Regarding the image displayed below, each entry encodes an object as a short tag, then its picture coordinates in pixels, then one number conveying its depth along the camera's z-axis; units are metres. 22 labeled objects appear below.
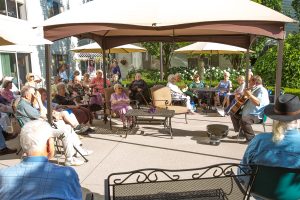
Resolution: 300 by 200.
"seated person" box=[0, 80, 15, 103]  8.16
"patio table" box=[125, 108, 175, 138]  7.40
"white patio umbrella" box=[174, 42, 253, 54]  11.41
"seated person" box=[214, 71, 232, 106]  11.23
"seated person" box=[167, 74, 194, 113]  9.67
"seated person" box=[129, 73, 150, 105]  11.33
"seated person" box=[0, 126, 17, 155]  6.32
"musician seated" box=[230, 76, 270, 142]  6.68
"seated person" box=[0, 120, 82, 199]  2.24
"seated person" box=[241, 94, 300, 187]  2.66
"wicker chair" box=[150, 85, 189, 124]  8.96
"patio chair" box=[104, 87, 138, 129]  8.90
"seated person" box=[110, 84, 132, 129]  8.31
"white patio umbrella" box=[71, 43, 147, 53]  13.57
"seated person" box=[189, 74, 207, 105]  11.95
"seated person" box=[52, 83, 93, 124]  7.81
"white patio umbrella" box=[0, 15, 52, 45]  5.16
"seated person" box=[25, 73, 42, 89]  8.20
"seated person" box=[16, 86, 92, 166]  5.54
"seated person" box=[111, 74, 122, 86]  13.57
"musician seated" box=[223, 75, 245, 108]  8.16
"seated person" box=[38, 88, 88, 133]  6.23
